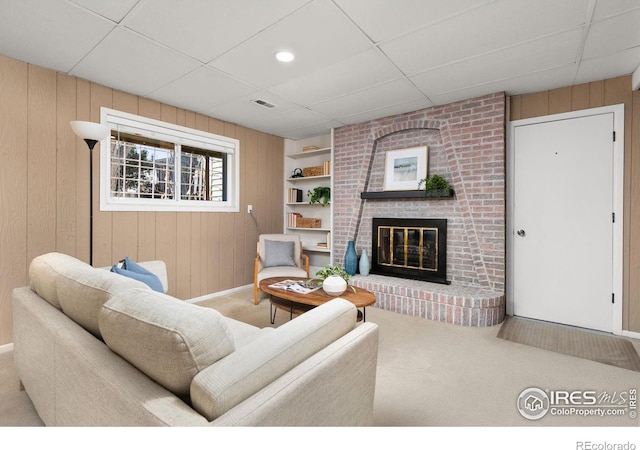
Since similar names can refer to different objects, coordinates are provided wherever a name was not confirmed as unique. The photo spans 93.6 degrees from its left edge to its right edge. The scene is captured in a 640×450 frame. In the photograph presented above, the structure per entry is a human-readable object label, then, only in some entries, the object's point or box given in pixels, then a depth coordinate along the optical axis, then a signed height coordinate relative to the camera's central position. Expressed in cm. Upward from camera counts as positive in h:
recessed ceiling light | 241 +137
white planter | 256 -53
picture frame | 380 +74
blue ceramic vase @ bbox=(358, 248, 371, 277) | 400 -54
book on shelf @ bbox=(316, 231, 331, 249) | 464 -31
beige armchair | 377 -47
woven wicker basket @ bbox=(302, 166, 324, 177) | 476 +85
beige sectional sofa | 79 -45
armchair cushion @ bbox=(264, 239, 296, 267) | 404 -41
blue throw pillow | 190 -35
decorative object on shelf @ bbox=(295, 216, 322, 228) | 483 +3
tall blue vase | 405 -49
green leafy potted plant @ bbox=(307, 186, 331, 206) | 470 +44
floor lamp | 236 +74
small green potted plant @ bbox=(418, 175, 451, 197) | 351 +44
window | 321 +68
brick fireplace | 320 +24
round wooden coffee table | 243 -62
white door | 287 +4
